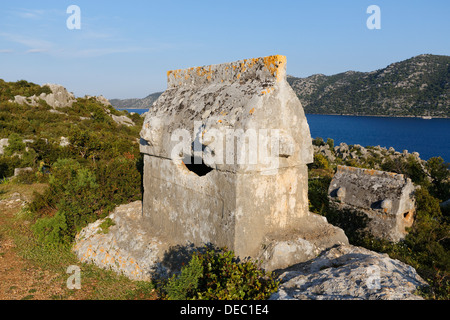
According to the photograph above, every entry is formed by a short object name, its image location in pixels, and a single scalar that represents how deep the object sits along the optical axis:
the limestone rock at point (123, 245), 5.36
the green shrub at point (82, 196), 6.94
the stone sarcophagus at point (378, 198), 10.34
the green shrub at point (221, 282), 3.39
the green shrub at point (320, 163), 27.02
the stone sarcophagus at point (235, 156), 4.27
